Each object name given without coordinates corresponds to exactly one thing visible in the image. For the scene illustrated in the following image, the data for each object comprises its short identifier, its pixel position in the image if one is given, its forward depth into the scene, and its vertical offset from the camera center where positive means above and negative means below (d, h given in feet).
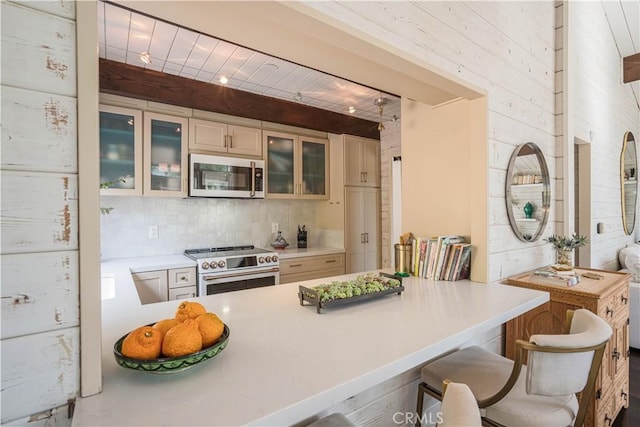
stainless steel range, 9.36 -1.75
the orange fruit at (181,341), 2.58 -1.06
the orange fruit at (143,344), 2.54 -1.07
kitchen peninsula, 2.22 -1.36
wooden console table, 5.54 -2.13
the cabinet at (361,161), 12.84 +2.17
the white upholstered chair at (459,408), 2.06 -1.36
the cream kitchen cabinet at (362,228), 12.81 -0.66
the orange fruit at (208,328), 2.82 -1.05
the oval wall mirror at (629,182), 14.49 +1.38
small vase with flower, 6.84 -0.76
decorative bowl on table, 2.46 -1.19
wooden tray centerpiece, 4.32 -1.14
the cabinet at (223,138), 10.21 +2.58
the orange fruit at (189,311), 2.98 -0.95
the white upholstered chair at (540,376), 3.30 -2.14
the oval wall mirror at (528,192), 6.62 +0.45
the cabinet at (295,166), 11.91 +1.89
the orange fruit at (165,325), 2.80 -1.02
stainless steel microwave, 10.07 +1.24
